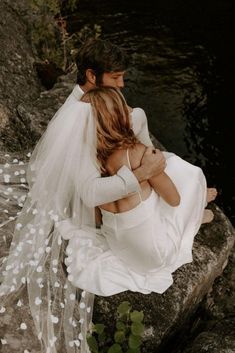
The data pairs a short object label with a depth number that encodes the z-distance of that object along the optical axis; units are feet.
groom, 11.94
